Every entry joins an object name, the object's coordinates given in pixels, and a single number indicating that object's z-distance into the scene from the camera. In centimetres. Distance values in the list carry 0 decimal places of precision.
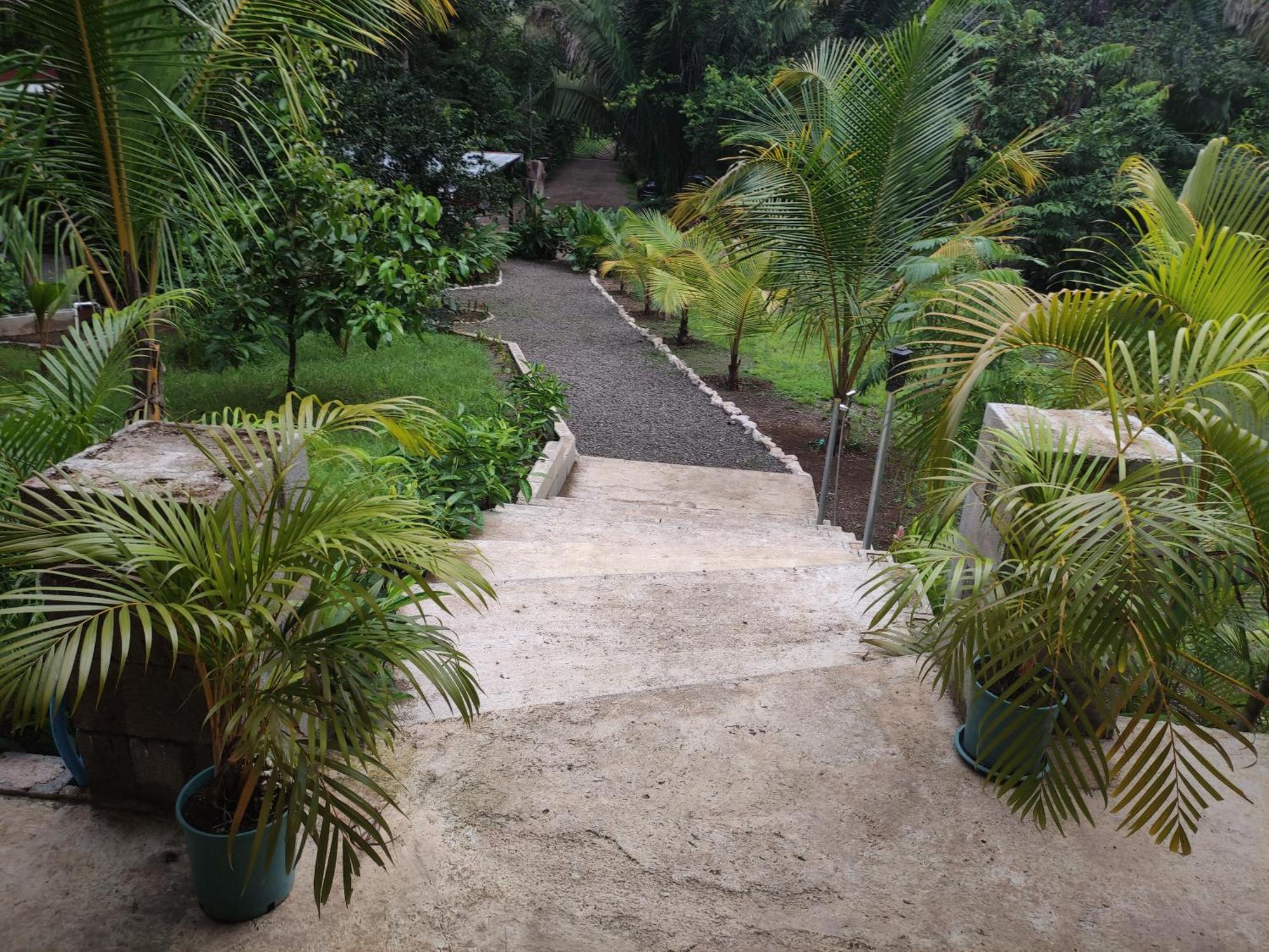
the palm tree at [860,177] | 574
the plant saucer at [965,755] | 277
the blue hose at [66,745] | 239
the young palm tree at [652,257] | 1117
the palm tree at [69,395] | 279
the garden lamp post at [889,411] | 438
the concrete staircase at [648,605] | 328
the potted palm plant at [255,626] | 180
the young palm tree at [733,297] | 998
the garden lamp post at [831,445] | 540
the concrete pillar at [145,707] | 227
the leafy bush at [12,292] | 903
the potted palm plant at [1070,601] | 205
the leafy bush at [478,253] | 841
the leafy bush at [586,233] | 1639
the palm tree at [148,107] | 333
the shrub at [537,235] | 1780
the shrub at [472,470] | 480
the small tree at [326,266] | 707
